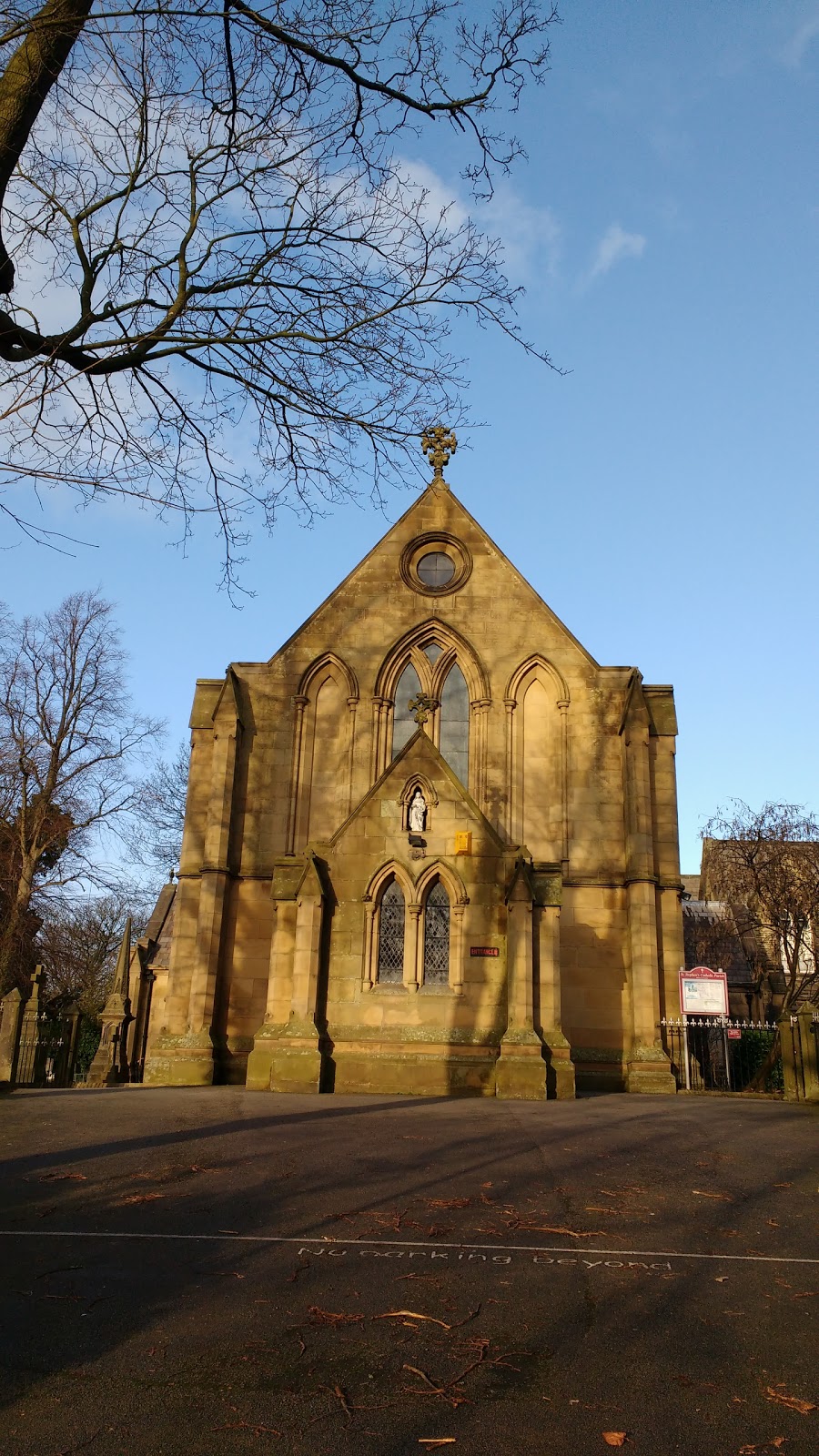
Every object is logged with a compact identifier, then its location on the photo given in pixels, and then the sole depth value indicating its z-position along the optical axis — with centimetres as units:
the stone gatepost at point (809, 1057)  1748
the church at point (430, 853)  1733
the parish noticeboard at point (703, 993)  2072
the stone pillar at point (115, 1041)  2695
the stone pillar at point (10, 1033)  2003
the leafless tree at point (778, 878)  3253
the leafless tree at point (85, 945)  3481
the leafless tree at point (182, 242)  659
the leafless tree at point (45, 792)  3241
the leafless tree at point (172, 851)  4556
